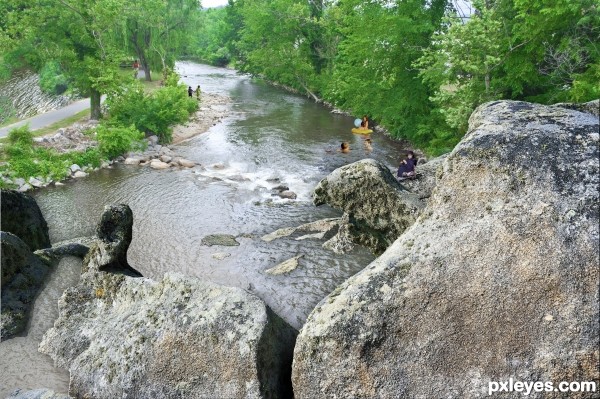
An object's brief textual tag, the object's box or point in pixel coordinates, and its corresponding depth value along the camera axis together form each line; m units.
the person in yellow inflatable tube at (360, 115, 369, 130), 38.97
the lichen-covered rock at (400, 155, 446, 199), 18.89
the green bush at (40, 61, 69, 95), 47.41
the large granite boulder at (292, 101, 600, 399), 6.75
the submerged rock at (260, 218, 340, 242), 19.52
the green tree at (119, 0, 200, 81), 53.19
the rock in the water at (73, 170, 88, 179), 27.26
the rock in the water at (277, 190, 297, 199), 24.32
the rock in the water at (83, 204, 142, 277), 12.51
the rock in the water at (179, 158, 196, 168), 30.06
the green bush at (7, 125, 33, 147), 27.22
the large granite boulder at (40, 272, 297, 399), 7.82
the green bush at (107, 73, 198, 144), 34.62
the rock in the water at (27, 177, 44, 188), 25.00
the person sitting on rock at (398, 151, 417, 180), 22.00
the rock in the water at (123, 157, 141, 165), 30.27
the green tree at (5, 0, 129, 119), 33.44
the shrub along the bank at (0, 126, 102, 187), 24.89
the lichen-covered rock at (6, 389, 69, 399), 8.86
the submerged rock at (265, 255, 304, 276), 16.67
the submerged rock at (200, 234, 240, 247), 19.00
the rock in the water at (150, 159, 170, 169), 29.52
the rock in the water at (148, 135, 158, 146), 34.31
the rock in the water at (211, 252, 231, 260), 17.83
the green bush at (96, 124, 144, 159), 29.62
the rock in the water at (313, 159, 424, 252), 15.73
